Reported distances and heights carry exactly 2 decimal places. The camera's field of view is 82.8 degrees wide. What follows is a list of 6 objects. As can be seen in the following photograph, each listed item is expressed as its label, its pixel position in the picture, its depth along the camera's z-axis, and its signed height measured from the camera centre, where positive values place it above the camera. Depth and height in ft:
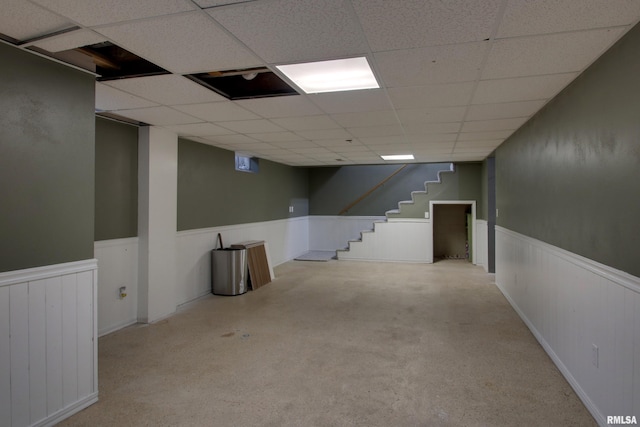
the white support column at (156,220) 13.87 -0.20
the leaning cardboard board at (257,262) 19.40 -2.67
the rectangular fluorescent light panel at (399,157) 22.51 +3.67
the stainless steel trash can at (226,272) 18.24 -2.90
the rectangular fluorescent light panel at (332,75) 7.98 +3.32
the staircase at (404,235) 27.50 -1.63
